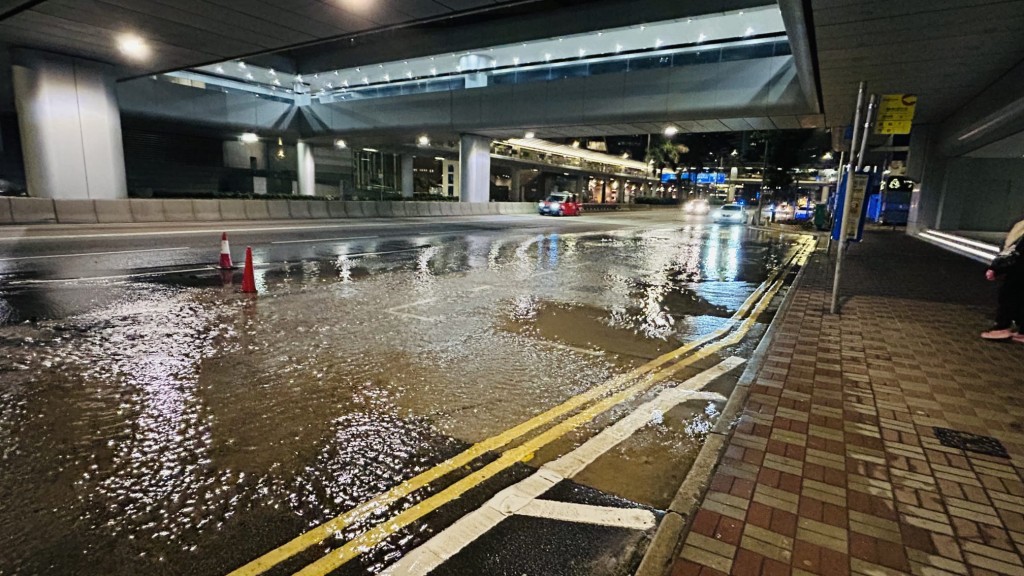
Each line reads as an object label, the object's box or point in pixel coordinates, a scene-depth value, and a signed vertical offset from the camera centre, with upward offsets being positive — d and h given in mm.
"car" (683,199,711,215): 57400 -461
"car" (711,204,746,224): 37812 -768
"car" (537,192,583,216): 41062 -449
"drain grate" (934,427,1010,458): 3559 -1633
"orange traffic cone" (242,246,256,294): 8328 -1409
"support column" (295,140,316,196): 39219 +2040
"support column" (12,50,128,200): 17734 +2277
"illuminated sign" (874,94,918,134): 7871 +1457
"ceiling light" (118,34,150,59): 16109 +4637
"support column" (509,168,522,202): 58938 +1255
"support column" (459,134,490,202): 33125 +2053
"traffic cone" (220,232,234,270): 10102 -1248
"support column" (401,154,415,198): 48188 +1924
